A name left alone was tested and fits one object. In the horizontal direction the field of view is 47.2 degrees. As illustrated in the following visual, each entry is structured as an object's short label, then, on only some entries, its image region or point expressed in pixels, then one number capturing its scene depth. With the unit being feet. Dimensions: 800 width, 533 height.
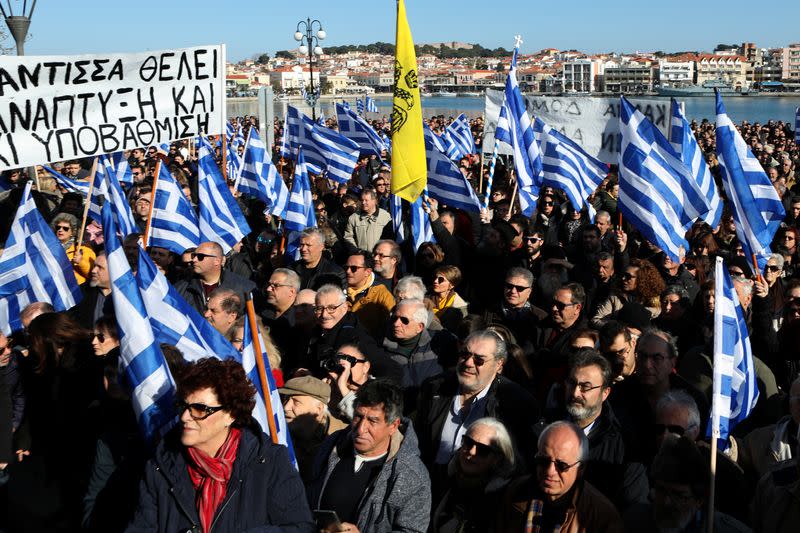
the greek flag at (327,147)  40.11
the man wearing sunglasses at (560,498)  11.48
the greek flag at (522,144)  30.53
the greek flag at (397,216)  28.96
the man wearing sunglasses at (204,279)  22.79
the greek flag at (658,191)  22.80
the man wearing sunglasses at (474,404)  14.99
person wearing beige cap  14.94
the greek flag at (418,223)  27.44
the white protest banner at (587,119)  32.50
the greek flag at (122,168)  42.01
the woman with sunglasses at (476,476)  12.57
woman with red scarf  10.50
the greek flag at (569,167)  30.76
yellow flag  25.21
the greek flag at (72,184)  39.15
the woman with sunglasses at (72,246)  24.63
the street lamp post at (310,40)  81.97
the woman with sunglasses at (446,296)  21.85
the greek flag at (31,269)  20.02
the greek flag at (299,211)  31.35
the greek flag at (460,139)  53.78
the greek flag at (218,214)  26.66
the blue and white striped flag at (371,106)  86.10
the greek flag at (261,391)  13.10
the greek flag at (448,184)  30.12
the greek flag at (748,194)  20.79
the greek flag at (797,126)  56.90
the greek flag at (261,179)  33.42
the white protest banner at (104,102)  17.12
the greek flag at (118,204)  19.52
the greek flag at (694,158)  23.77
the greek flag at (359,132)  44.62
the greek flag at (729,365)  12.92
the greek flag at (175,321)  14.66
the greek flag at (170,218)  25.03
